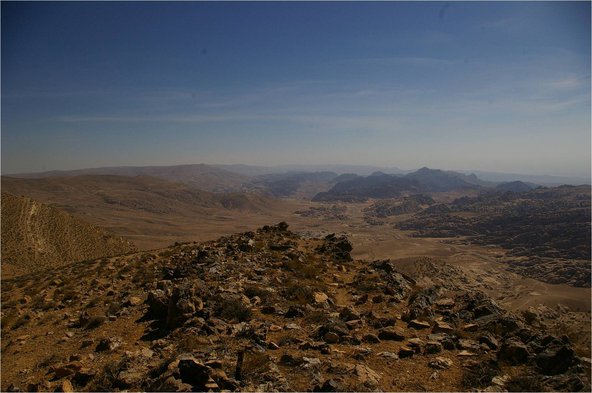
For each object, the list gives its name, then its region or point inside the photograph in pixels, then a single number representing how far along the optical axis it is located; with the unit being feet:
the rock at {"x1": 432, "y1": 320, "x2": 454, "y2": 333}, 37.05
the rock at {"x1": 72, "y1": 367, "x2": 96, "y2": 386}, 29.25
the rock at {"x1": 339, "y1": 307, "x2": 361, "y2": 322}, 40.45
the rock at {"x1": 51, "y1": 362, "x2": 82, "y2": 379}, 30.50
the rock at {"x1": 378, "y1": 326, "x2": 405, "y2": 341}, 35.47
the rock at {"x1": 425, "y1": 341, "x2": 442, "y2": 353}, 32.58
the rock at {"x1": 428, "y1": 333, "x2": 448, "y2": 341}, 34.55
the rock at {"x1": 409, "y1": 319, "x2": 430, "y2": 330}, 38.65
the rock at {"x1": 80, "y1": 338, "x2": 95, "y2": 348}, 37.70
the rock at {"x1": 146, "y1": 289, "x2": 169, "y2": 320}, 43.01
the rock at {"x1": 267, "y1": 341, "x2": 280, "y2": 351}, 33.44
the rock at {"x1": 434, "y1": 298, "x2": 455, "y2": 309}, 45.47
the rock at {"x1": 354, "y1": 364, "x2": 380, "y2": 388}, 27.30
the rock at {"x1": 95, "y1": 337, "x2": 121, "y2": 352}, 35.53
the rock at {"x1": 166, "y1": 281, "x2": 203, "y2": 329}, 39.34
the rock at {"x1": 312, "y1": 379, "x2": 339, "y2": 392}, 25.88
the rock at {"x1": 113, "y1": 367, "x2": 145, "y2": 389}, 27.73
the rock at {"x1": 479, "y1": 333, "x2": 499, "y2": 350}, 32.96
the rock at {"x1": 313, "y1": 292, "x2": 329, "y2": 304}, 46.72
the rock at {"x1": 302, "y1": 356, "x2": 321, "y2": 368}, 29.77
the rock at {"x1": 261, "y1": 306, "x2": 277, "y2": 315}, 43.21
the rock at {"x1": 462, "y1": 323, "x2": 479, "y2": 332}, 37.24
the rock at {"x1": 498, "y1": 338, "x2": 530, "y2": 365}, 30.09
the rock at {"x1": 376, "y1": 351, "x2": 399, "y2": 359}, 31.61
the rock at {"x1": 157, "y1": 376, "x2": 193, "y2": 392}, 25.05
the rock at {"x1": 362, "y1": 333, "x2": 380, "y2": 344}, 34.86
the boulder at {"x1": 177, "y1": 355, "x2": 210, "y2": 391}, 26.14
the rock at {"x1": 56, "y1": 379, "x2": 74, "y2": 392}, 27.94
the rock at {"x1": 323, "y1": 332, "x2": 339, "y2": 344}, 34.47
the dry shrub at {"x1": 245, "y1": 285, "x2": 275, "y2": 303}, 47.50
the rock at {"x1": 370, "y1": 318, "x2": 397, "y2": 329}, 38.55
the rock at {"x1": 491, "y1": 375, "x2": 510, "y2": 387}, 27.02
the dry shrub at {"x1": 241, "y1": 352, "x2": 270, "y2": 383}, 27.57
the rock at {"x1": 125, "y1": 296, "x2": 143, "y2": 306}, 49.08
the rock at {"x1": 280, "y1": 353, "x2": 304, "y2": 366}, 30.12
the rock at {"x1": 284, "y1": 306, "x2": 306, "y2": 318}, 42.02
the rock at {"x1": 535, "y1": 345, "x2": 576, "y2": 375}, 28.25
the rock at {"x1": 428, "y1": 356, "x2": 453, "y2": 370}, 29.81
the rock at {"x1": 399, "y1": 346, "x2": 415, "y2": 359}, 31.81
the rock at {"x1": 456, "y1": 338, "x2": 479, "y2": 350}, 32.81
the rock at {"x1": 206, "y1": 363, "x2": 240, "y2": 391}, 26.00
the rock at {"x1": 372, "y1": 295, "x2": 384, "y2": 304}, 48.06
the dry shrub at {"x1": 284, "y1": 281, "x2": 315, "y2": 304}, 47.55
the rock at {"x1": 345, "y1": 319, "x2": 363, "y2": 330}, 38.30
